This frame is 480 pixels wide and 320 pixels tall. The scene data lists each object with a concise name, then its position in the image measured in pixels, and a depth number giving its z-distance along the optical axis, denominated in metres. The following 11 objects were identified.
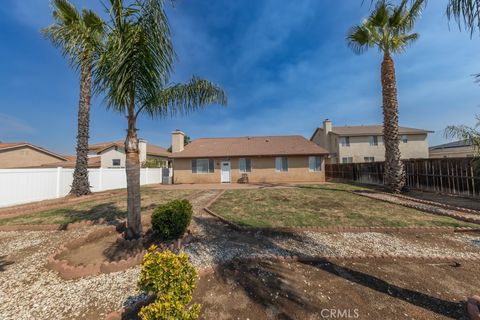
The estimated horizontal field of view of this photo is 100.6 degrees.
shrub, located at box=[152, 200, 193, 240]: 4.52
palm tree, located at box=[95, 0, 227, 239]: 4.15
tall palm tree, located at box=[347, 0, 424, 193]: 11.04
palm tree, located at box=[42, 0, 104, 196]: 4.40
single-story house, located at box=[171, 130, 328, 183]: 18.64
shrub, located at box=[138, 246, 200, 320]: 2.01
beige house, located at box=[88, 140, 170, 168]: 22.70
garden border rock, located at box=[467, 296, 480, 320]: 2.34
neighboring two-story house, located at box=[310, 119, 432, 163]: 26.05
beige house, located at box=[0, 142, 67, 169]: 19.21
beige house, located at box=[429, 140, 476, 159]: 25.39
